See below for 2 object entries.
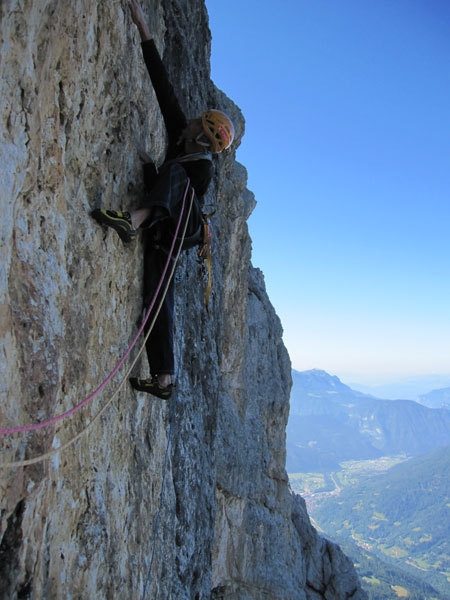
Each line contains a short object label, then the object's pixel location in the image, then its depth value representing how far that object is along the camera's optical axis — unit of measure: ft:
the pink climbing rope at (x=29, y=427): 8.96
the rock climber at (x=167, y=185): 16.80
